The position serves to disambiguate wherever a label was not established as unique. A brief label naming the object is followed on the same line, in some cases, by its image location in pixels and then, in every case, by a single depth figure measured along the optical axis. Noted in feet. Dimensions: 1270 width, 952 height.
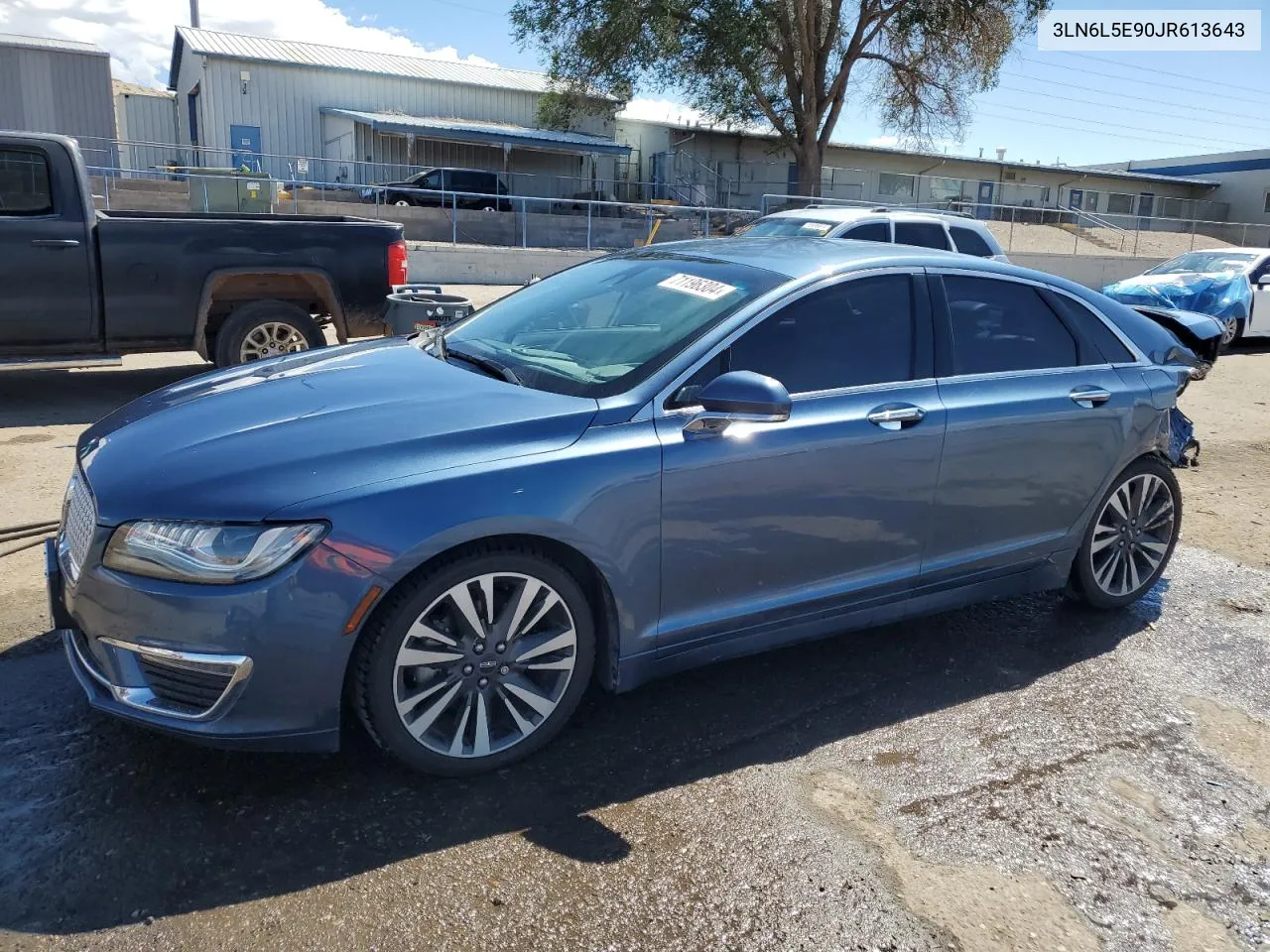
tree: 98.99
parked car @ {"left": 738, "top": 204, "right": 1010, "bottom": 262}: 35.04
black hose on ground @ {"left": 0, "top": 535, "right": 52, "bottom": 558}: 15.19
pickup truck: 23.43
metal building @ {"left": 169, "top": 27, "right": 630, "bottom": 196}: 106.52
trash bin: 22.57
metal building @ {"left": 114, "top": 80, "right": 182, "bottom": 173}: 113.29
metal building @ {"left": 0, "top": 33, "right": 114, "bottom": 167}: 87.15
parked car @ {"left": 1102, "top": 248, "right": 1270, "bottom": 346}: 44.09
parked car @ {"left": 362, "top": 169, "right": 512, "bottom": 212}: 78.48
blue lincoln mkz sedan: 8.80
